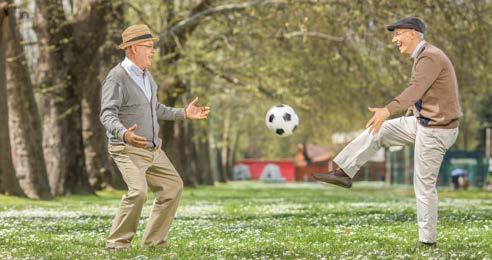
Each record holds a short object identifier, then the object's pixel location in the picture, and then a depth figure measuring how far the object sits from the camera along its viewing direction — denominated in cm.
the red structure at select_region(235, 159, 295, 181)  9981
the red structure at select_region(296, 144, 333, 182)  9400
